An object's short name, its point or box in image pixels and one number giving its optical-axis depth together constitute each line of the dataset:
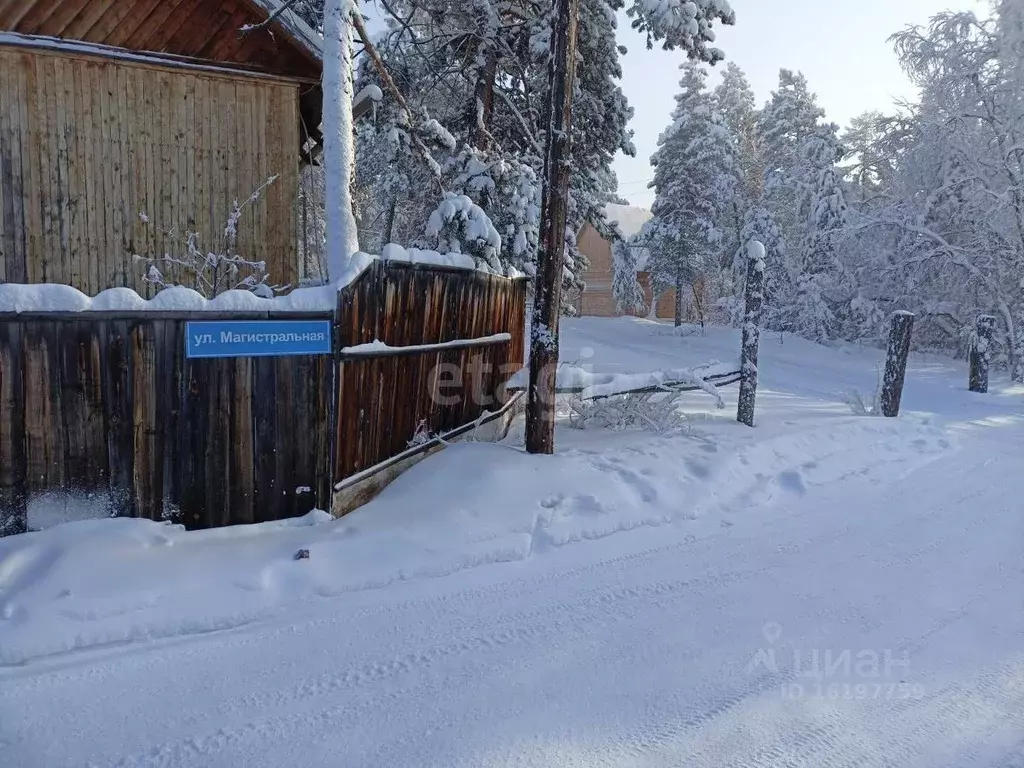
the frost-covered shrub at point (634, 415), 7.90
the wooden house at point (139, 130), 7.30
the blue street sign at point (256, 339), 4.71
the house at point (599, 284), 44.97
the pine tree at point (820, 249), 25.72
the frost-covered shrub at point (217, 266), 7.80
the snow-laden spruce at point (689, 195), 30.73
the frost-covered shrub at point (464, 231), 9.52
